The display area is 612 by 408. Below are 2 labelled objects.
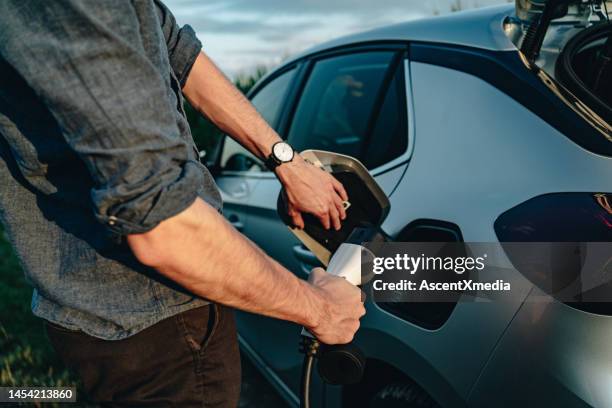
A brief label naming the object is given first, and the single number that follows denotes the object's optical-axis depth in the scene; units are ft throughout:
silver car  4.42
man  2.78
